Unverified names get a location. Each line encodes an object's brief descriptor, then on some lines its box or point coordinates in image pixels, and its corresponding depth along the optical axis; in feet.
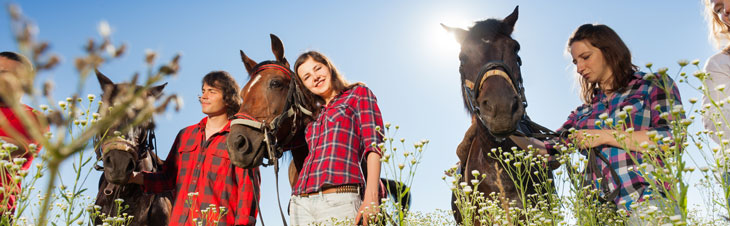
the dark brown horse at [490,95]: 10.36
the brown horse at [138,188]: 14.74
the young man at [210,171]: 14.10
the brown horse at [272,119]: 12.85
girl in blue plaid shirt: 9.12
